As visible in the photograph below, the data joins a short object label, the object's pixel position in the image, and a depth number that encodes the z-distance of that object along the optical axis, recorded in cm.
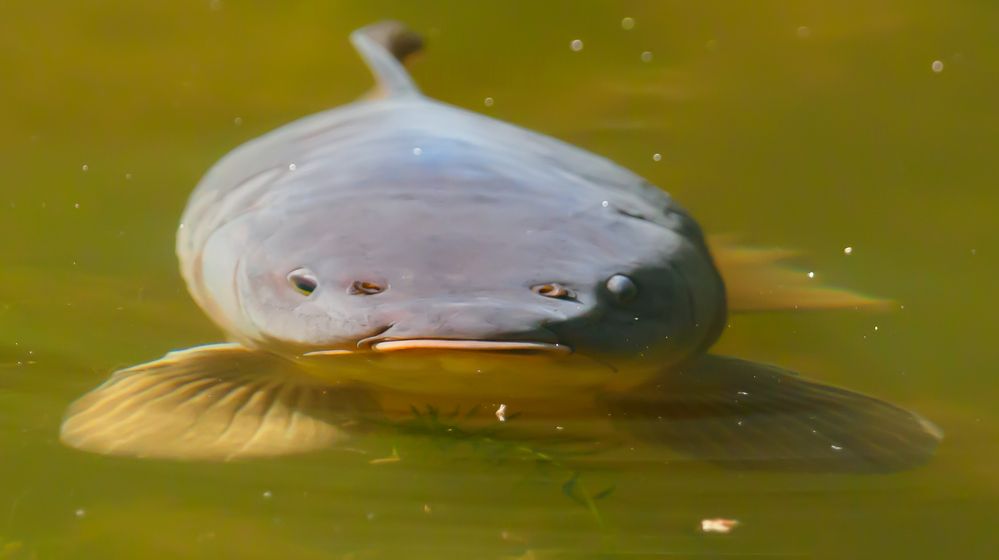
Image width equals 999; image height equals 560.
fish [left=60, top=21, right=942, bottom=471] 285
